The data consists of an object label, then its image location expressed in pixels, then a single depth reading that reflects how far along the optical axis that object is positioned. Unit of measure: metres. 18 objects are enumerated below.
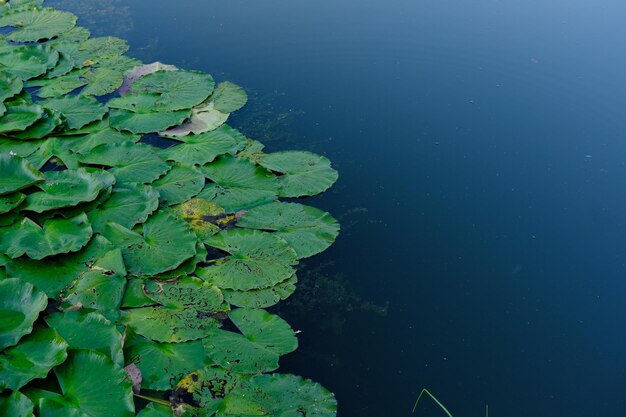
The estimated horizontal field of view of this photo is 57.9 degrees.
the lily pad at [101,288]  2.42
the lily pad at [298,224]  2.84
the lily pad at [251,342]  2.26
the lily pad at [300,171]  3.17
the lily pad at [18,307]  2.17
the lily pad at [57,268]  2.51
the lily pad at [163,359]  2.19
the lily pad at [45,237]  2.57
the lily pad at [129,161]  3.17
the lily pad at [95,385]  2.00
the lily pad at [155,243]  2.63
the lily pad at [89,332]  2.18
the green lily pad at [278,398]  2.07
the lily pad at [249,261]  2.62
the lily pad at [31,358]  2.02
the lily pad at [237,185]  3.08
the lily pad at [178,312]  2.36
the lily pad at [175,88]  3.82
